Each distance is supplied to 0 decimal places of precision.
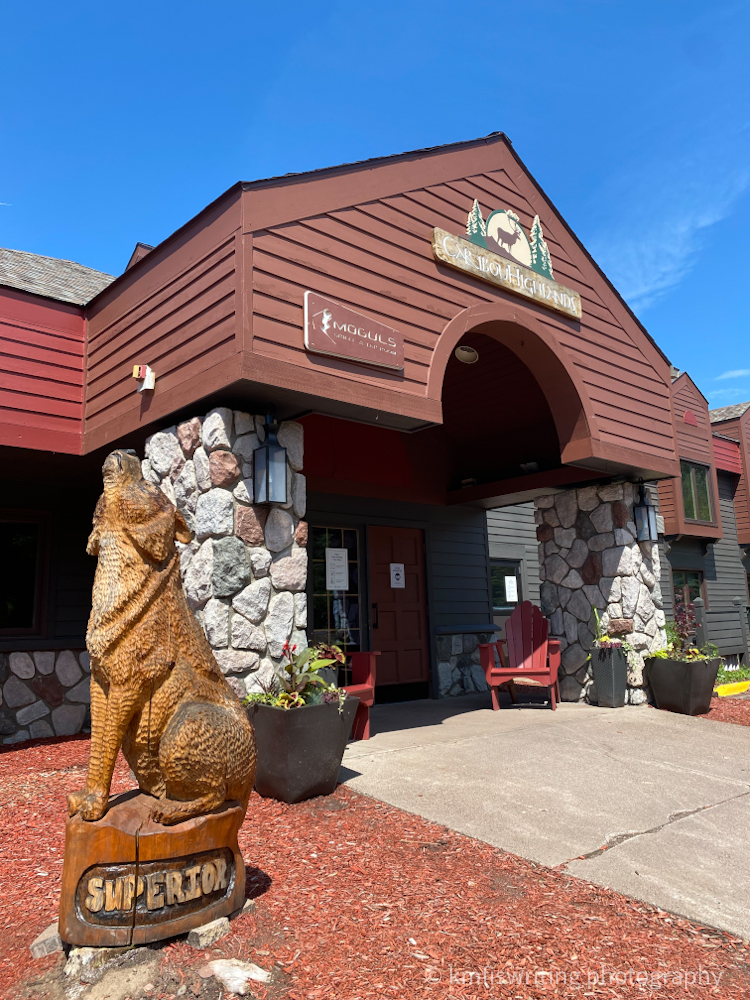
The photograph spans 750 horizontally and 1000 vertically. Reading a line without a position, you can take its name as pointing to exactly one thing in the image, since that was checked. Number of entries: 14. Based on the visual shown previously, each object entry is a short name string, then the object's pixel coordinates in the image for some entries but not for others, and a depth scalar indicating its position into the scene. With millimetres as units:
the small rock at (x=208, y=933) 2363
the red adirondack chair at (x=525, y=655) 7141
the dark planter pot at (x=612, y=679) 7457
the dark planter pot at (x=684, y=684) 7156
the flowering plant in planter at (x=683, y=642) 7531
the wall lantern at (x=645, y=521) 7957
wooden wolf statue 2389
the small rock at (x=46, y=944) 2354
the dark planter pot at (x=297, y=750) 3973
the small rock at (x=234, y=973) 2178
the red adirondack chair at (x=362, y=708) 5621
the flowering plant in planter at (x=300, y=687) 4270
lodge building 4773
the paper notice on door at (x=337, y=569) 8000
